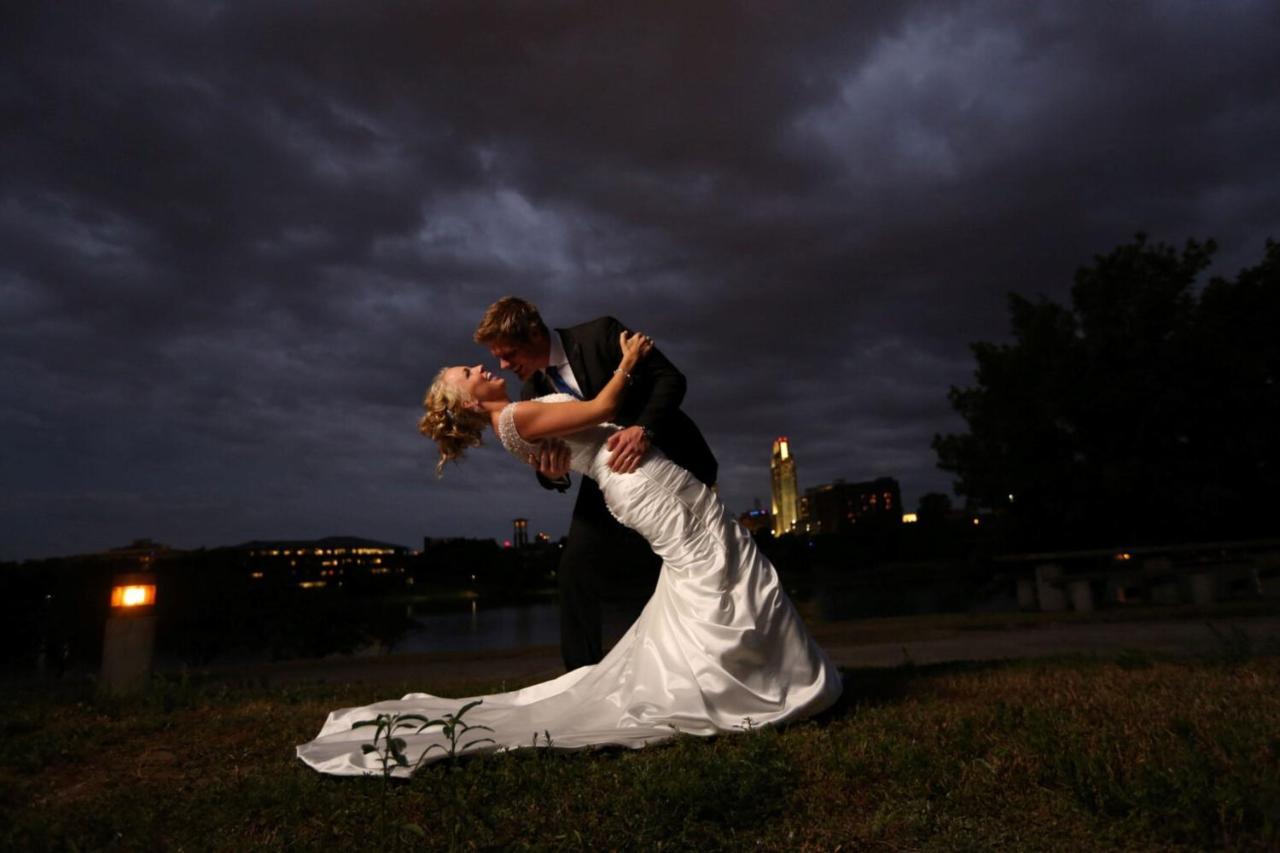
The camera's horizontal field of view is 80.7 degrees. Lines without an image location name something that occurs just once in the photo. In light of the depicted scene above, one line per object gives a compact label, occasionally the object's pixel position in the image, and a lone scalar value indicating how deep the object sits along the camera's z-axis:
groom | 3.90
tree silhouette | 14.60
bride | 3.17
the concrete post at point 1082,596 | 10.99
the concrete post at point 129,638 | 5.14
